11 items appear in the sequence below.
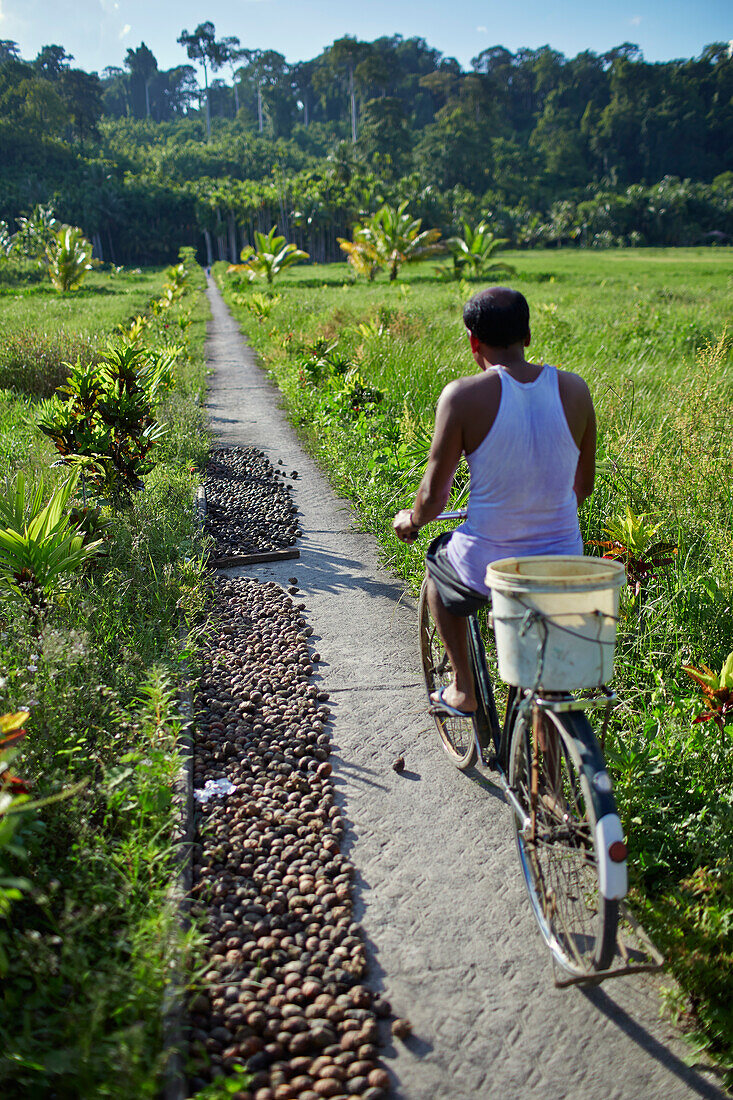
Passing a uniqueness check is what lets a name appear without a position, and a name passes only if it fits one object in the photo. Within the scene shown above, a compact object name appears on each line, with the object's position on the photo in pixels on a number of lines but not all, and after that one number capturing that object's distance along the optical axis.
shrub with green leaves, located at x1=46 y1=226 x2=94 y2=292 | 31.31
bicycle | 2.02
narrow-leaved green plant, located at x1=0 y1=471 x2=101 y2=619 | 4.04
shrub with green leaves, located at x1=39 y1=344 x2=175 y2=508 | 5.62
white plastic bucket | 2.04
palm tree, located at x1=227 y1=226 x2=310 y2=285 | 32.91
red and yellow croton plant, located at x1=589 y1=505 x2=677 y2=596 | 4.04
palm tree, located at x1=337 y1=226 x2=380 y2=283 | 33.38
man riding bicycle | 2.43
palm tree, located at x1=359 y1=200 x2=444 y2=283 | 31.64
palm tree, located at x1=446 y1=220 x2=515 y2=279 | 33.16
